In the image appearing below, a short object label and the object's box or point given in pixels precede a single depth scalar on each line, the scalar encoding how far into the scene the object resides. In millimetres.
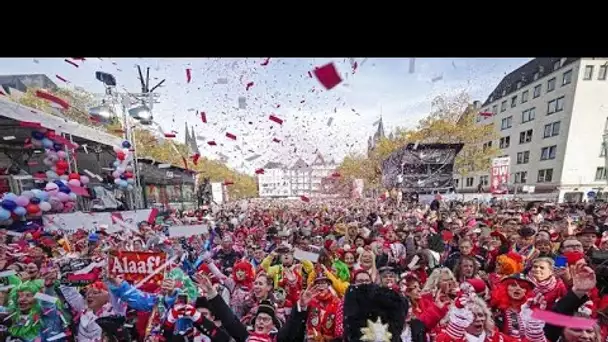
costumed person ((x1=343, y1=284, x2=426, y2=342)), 1553
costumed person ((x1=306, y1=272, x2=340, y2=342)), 2102
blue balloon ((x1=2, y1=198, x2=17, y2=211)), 3360
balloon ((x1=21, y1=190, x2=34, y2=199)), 3566
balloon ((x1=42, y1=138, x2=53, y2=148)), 4750
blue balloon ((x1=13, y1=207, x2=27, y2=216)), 3422
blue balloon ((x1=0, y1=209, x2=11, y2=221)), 3325
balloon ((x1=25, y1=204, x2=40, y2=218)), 3543
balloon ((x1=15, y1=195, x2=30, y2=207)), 3456
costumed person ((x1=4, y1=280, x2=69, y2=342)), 2396
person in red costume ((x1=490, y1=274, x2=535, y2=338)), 1971
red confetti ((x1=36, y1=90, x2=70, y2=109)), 3372
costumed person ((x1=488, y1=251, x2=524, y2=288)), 2744
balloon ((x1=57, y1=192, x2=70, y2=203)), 3960
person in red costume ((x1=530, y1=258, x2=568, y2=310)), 2032
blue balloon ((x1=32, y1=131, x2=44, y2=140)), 4749
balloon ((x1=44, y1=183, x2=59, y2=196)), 3893
